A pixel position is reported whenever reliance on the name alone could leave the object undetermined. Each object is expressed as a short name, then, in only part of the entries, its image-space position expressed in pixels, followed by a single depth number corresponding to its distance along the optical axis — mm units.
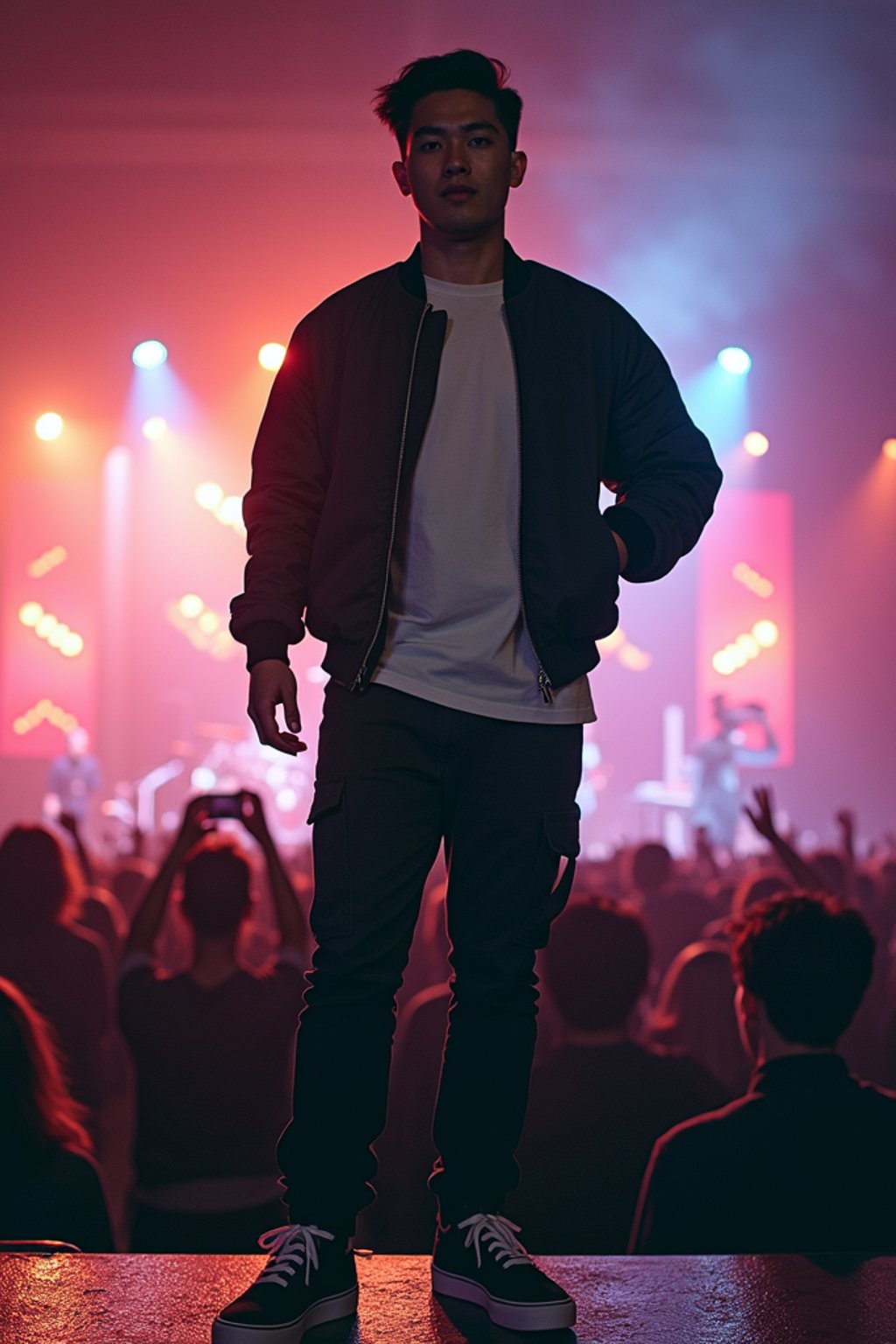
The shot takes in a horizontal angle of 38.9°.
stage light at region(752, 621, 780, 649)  13125
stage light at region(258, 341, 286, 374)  11703
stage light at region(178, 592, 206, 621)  13867
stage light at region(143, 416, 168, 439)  13344
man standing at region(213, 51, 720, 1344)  1587
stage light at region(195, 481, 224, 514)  13906
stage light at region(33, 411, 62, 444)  12938
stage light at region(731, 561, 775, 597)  13203
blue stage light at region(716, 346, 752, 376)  12109
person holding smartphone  2584
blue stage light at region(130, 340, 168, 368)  12188
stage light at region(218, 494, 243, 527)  13859
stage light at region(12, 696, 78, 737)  13102
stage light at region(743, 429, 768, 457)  13211
